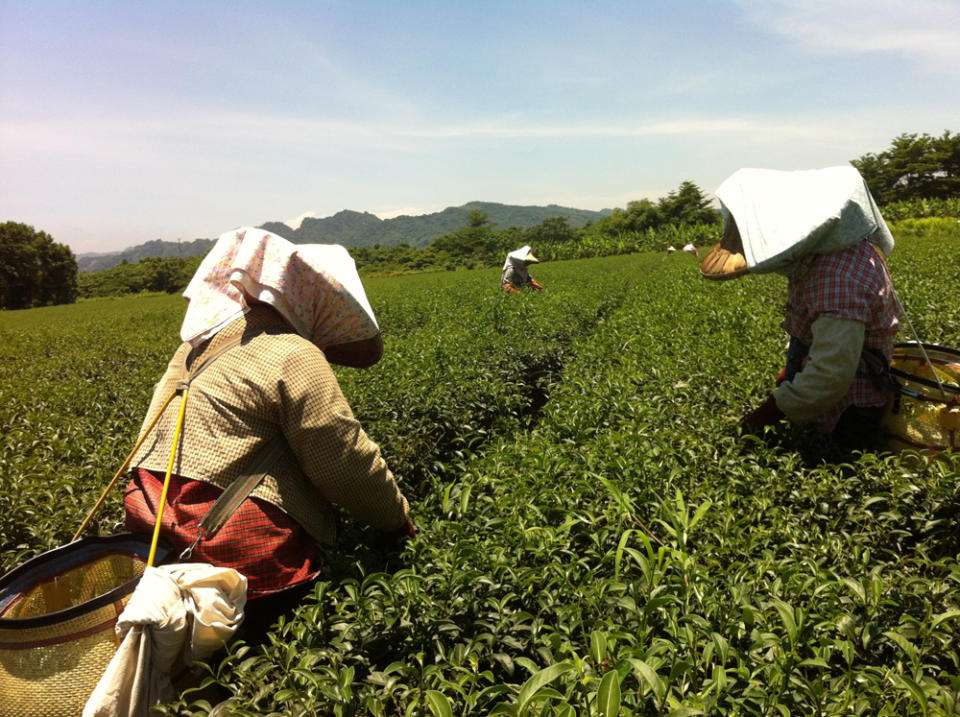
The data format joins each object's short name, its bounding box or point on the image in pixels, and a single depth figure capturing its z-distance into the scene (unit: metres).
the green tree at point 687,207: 70.31
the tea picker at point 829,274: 2.62
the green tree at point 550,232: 92.36
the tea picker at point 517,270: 15.59
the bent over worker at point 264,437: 2.05
